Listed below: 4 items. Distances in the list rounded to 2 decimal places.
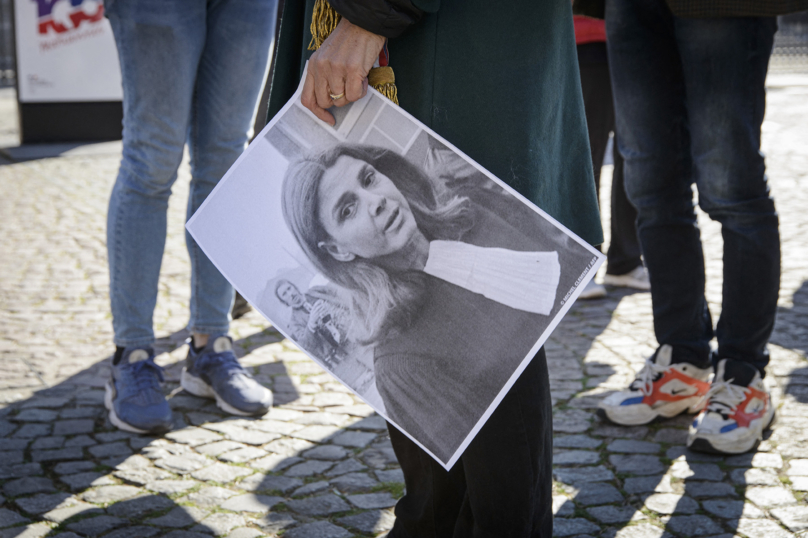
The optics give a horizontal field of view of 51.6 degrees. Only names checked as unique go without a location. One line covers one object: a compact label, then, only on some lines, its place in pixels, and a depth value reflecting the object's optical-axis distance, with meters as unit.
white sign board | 8.44
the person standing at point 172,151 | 2.35
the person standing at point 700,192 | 2.19
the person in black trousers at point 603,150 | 3.79
